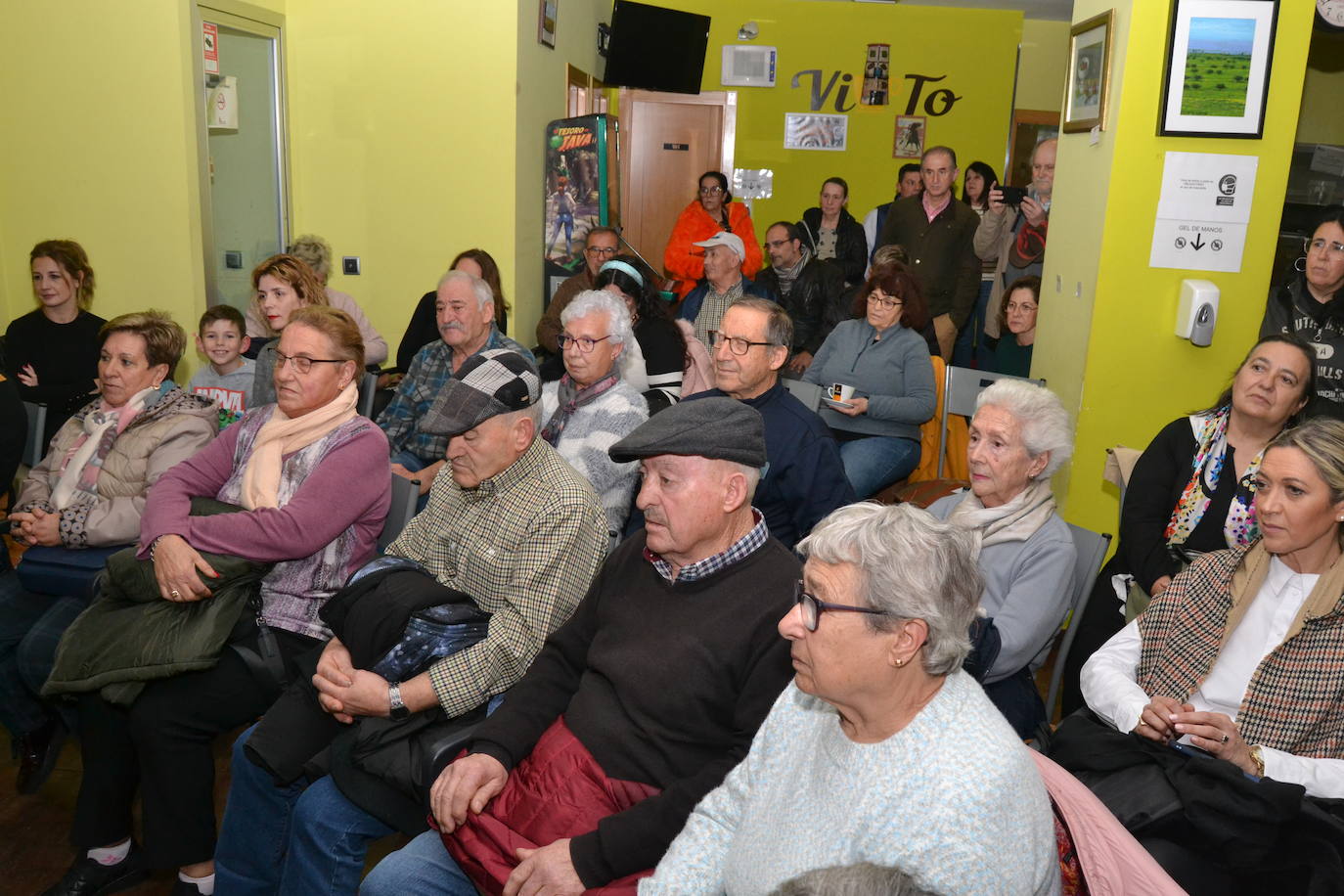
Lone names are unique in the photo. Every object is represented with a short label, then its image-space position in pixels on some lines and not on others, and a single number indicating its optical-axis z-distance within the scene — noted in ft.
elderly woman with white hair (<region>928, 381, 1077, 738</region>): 7.59
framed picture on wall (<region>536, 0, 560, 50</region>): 19.86
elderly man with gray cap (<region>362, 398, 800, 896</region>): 5.85
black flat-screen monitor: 25.70
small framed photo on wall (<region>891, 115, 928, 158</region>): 30.14
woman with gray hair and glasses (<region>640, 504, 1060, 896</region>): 4.24
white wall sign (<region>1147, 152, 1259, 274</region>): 12.91
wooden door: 27.94
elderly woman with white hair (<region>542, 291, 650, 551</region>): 10.24
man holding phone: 17.92
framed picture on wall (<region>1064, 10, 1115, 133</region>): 13.24
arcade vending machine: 20.67
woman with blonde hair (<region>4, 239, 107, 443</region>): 13.96
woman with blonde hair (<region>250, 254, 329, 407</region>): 12.23
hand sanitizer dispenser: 12.91
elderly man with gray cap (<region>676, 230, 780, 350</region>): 18.47
